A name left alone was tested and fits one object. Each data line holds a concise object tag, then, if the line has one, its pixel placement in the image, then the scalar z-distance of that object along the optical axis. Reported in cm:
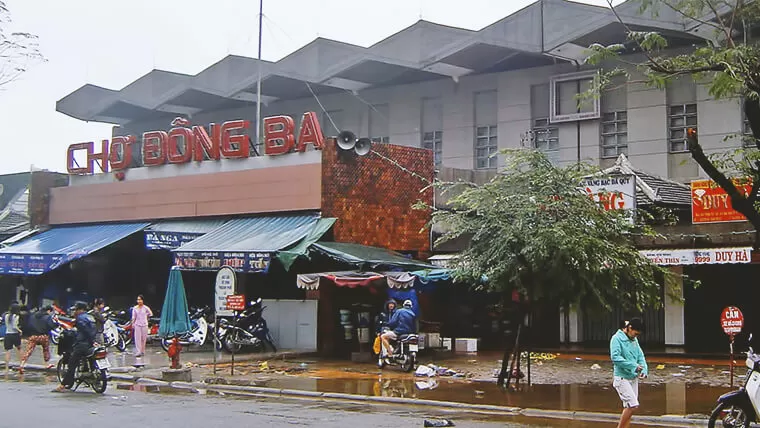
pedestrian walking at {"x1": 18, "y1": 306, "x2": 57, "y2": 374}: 2009
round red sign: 1509
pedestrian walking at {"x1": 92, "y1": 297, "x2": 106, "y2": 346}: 1744
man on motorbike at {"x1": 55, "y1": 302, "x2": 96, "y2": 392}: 1656
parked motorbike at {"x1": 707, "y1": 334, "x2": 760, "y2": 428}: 1105
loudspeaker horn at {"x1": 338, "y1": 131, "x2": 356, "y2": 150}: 2503
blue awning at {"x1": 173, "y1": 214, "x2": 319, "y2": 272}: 2327
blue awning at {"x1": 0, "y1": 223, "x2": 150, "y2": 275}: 2828
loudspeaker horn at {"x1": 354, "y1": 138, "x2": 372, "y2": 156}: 2532
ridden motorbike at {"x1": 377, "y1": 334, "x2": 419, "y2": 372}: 2022
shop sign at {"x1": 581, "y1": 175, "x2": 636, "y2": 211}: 2133
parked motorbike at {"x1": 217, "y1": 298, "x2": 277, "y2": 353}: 2367
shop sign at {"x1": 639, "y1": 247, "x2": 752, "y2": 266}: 2102
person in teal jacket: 1105
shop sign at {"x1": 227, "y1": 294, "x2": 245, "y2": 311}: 1917
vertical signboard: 1945
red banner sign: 2203
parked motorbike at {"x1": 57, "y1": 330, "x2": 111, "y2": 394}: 1642
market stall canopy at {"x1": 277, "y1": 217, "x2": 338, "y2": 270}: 2269
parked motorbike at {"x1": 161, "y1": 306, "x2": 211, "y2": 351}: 2458
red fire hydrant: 1975
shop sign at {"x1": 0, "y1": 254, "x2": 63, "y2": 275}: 2838
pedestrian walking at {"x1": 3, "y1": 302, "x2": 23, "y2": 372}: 2194
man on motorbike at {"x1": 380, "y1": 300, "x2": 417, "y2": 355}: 2053
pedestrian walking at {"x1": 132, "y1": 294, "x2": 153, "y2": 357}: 2302
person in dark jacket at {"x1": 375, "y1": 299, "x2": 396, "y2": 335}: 2177
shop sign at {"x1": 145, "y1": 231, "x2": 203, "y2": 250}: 2680
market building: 2547
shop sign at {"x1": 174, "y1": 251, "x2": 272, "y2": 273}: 2302
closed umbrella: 2284
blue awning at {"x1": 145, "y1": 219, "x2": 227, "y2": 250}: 2681
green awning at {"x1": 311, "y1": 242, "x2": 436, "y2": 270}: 2266
